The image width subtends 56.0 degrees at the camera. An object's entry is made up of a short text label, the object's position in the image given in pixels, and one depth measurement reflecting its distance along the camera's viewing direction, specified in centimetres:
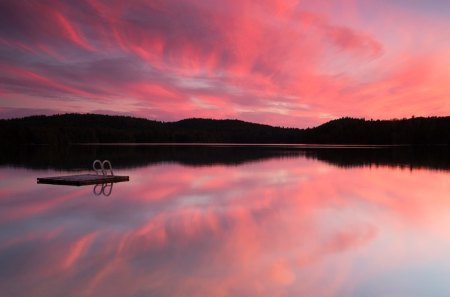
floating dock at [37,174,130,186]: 1647
